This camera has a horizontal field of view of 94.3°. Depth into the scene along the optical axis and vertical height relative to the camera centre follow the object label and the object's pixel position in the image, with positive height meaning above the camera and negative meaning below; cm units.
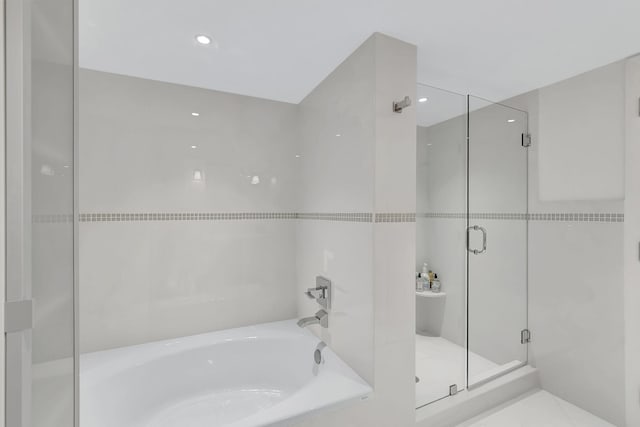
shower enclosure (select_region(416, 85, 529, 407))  189 -20
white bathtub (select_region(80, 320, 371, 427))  147 -98
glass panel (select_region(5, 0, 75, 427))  55 +1
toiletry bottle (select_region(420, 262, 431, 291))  194 -43
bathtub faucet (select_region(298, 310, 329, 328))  189 -69
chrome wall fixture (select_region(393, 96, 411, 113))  143 +53
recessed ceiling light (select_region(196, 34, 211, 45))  149 +88
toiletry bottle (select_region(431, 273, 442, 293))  200 -49
